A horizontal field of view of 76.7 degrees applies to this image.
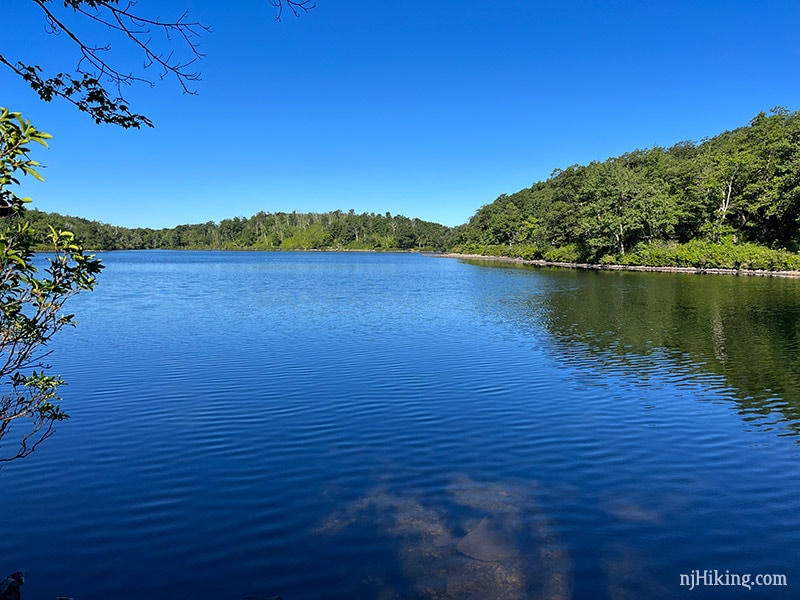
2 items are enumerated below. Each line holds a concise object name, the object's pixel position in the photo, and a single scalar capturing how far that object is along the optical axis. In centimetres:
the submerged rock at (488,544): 691
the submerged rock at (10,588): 568
